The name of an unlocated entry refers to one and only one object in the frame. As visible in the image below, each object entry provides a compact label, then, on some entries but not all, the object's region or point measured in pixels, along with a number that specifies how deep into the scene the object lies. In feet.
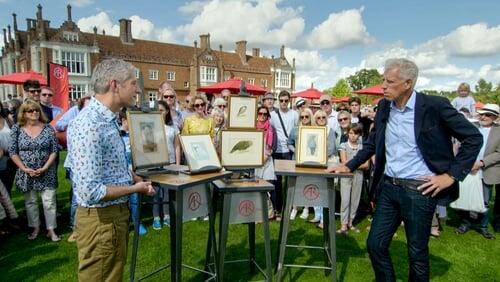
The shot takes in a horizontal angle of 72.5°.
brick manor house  109.19
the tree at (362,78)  284.92
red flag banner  26.78
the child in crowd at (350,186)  18.76
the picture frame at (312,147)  12.87
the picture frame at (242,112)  12.54
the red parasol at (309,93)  44.65
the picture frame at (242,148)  12.27
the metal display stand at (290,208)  12.23
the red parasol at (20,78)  33.32
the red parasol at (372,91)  41.43
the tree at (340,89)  189.06
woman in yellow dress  19.06
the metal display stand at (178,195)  9.73
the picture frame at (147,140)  9.83
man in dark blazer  9.19
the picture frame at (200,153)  10.97
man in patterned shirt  7.32
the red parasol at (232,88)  41.43
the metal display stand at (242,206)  11.53
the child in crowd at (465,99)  32.27
